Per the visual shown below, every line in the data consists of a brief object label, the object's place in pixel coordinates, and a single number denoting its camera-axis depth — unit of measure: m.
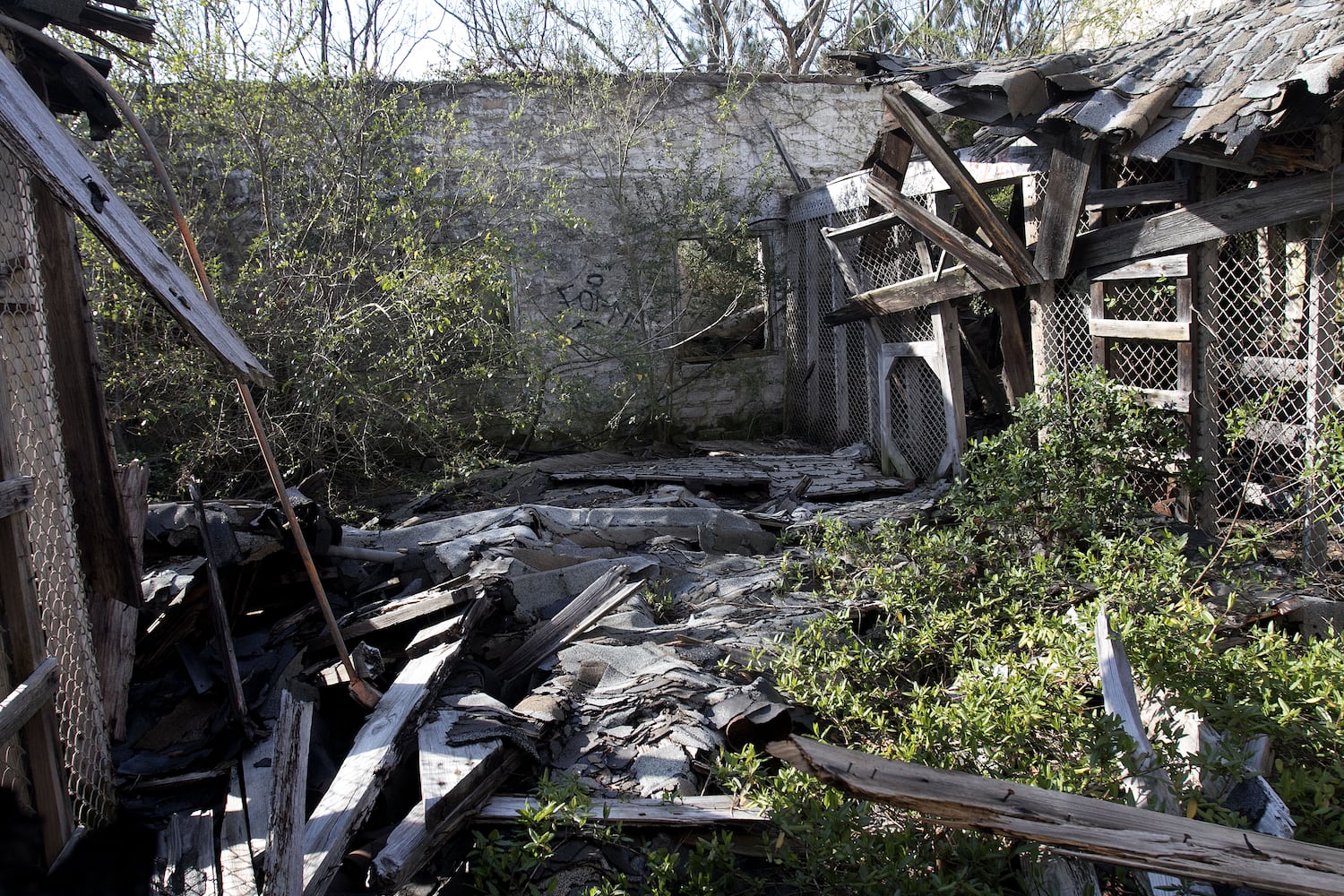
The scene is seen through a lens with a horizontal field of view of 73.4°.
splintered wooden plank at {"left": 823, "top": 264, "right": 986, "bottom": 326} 7.34
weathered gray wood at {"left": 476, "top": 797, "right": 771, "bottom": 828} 3.14
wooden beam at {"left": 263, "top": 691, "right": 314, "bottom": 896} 2.77
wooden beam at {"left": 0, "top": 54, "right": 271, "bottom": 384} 2.51
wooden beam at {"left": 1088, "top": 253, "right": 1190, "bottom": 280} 5.80
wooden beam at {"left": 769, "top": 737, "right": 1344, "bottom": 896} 2.25
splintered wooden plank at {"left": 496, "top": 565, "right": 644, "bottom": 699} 4.64
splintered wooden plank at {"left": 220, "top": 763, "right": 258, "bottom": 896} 3.26
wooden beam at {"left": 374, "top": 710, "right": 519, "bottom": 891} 2.95
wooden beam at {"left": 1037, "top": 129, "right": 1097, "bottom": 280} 6.20
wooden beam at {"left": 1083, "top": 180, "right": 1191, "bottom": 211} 5.87
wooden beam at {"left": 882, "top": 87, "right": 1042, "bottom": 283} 6.75
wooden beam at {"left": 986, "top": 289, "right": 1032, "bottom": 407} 7.08
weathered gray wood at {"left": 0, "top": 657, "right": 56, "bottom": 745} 2.67
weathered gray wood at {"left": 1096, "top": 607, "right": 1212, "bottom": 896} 2.75
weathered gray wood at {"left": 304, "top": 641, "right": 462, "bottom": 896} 3.03
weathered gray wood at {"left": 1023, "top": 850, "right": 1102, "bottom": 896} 2.63
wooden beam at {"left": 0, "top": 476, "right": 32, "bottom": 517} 2.93
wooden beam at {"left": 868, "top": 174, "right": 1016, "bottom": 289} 6.95
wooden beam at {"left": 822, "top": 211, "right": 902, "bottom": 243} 8.11
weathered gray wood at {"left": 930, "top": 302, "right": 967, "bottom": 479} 7.69
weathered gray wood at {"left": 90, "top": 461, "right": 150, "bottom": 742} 4.07
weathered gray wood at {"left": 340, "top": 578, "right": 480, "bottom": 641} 4.80
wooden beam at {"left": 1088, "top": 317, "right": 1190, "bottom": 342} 5.84
